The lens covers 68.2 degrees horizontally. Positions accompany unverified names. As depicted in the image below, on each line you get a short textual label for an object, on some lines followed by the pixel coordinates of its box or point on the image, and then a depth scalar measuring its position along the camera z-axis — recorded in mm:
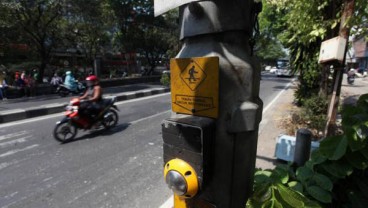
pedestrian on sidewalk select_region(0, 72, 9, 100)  14358
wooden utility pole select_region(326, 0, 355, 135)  3229
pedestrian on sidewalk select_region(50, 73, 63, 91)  17109
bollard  2710
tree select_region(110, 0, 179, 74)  22814
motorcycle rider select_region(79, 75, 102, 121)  7203
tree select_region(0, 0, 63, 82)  14117
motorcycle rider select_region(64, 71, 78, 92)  15278
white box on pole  3004
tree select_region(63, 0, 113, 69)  16402
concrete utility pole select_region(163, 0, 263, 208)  1220
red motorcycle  6543
